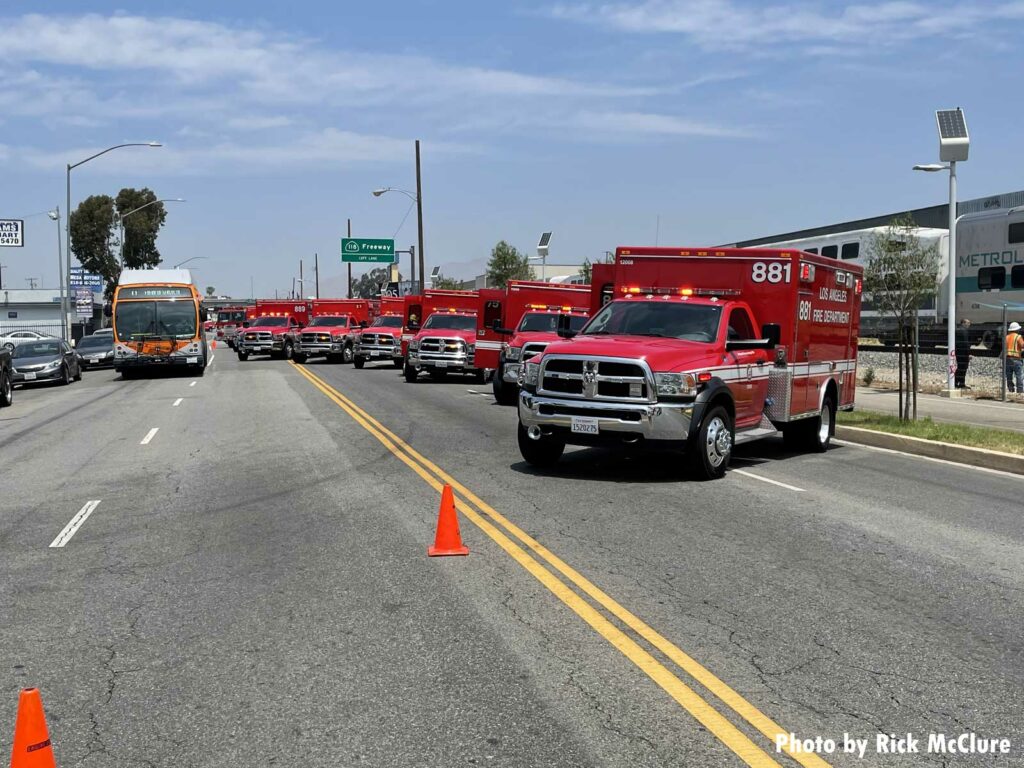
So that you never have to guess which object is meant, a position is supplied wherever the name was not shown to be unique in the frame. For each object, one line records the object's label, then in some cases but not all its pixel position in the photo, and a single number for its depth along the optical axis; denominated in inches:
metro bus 1314.0
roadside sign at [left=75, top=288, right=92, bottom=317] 2379.4
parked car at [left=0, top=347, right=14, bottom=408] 947.3
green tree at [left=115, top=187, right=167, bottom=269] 3986.2
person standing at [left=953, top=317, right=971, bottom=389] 1018.7
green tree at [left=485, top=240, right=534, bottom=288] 3286.2
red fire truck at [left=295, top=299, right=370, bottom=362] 1728.6
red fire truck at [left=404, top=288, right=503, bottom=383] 1215.6
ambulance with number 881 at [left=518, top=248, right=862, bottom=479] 460.1
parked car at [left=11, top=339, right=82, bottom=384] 1237.7
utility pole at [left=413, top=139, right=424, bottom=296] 2094.0
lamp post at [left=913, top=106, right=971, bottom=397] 946.7
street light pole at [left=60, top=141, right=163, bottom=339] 1566.2
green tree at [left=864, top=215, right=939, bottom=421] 895.1
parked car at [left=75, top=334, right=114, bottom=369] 1675.7
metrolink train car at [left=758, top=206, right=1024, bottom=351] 1272.1
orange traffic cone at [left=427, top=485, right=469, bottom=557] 317.4
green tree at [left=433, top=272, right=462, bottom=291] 4239.2
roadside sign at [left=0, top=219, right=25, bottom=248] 3011.8
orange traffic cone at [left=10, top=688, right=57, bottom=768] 143.2
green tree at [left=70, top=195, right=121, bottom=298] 3944.4
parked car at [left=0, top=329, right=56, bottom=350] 2068.2
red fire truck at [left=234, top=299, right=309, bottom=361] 1845.5
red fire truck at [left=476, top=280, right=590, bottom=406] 902.4
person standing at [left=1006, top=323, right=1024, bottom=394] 965.2
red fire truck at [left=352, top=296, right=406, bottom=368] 1545.3
